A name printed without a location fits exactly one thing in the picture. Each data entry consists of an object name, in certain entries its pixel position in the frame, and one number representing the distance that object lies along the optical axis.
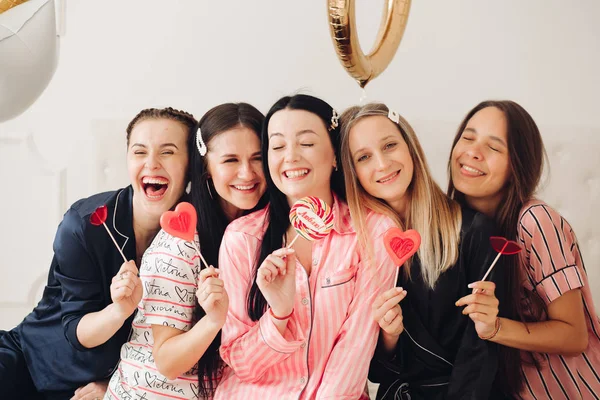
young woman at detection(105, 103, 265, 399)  2.01
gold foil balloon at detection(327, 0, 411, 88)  1.34
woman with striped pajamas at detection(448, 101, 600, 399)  2.06
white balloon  1.73
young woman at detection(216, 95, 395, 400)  1.99
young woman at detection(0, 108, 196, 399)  2.23
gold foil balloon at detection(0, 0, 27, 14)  1.66
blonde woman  2.05
